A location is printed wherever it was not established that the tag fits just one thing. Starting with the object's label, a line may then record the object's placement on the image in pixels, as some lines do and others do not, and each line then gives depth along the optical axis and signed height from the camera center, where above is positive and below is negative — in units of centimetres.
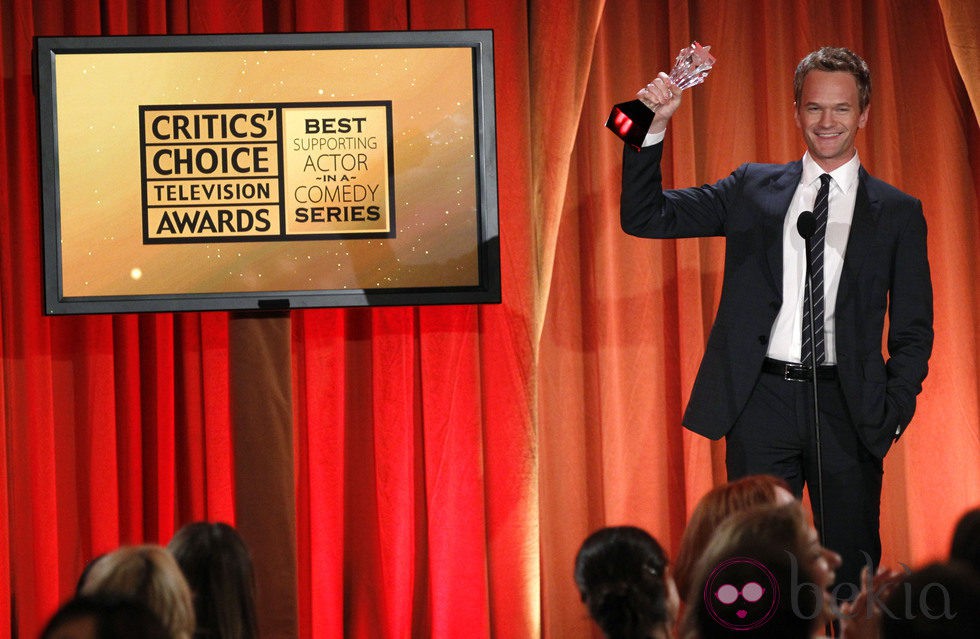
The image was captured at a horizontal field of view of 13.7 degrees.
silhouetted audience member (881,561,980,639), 667 -32
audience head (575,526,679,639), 788 -39
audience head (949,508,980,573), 784 -33
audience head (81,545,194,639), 781 -35
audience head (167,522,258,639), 804 -40
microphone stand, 849 -14
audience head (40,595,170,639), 637 -29
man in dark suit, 879 -4
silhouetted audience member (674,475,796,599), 815 -33
